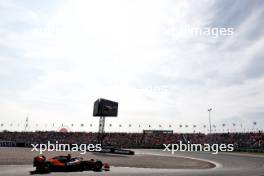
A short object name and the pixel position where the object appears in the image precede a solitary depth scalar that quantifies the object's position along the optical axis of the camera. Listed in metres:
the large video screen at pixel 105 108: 52.09
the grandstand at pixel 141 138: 62.94
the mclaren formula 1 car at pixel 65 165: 18.53
